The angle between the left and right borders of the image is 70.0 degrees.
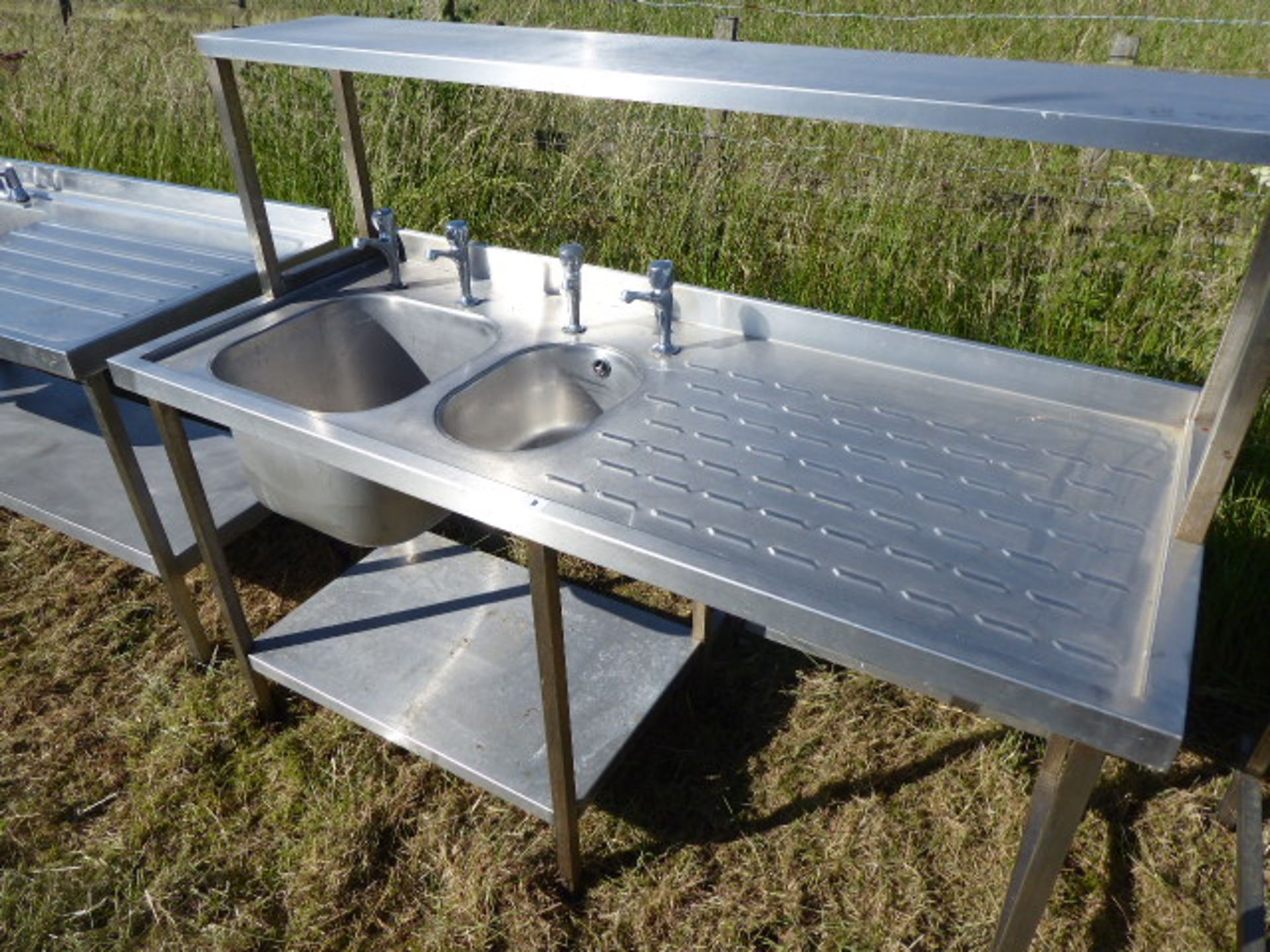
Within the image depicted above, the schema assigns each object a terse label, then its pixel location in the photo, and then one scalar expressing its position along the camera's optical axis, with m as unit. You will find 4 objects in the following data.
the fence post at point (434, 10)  4.34
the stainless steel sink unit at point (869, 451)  1.10
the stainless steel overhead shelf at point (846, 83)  1.06
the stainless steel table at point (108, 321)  2.09
